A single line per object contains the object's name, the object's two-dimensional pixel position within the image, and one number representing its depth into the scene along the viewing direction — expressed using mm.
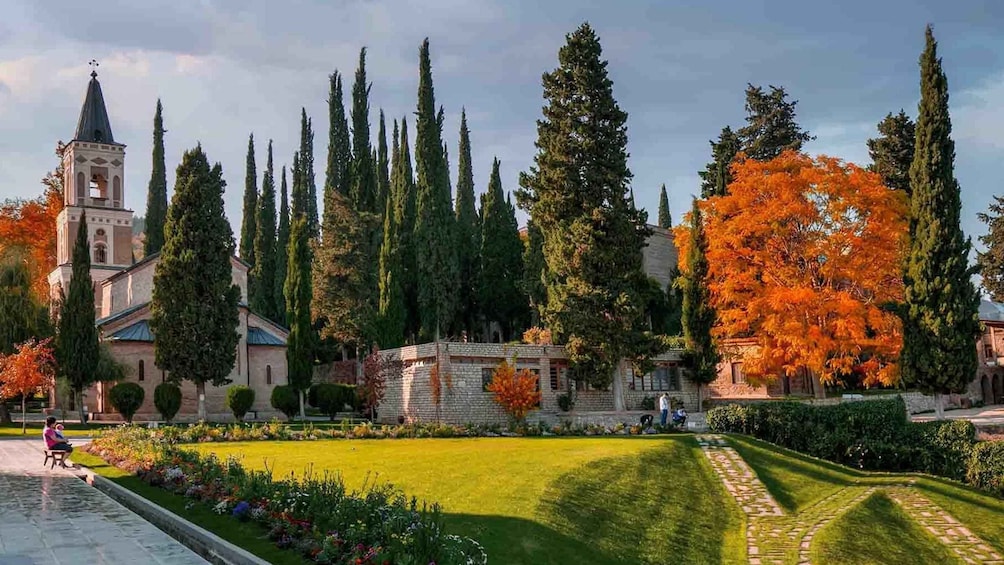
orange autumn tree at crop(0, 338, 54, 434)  31844
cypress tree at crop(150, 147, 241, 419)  35469
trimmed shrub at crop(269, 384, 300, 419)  40250
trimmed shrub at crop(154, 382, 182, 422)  35531
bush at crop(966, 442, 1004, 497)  22844
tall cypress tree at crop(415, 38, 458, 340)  48656
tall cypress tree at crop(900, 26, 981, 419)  28891
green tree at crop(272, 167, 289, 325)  59000
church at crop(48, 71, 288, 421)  39625
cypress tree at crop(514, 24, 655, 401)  33688
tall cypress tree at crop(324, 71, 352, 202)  62062
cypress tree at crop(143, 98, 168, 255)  64000
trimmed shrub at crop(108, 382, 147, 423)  35500
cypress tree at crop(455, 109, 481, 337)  52906
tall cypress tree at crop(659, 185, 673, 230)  84312
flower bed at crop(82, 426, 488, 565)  10039
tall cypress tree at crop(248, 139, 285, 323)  59812
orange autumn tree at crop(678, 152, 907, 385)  33781
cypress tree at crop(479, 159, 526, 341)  52500
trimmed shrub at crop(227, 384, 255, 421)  38500
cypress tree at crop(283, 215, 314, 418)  40688
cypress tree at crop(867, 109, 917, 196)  47281
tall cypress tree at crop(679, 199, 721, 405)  38312
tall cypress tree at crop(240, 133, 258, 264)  66562
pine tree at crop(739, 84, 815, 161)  51625
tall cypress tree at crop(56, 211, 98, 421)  34438
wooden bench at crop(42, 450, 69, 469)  19891
